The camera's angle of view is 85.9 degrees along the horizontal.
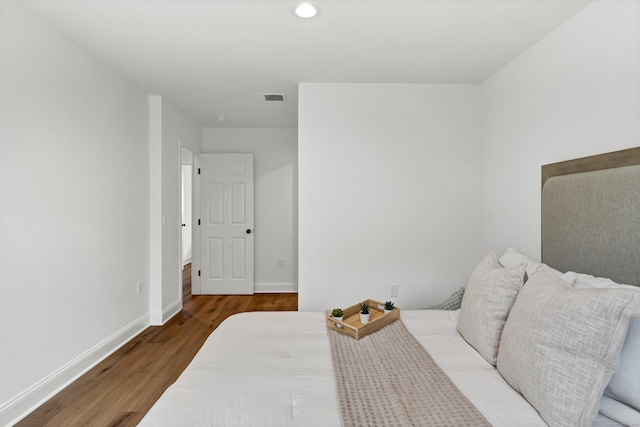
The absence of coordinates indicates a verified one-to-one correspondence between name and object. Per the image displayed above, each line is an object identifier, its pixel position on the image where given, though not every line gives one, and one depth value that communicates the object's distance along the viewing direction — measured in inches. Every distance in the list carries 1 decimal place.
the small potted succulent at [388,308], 83.4
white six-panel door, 195.5
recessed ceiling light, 77.9
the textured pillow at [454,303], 99.5
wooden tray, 74.0
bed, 42.8
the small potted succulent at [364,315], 77.8
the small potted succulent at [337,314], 80.3
